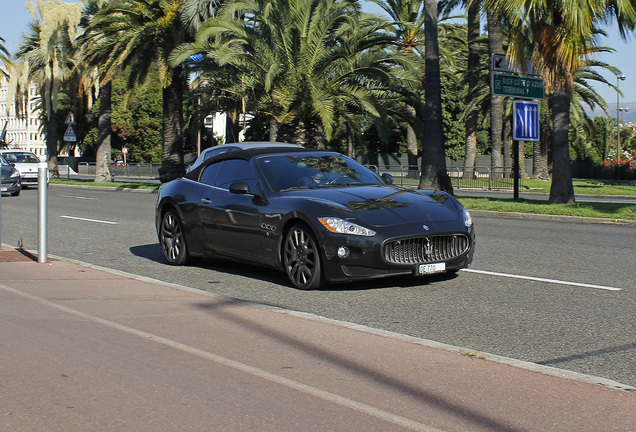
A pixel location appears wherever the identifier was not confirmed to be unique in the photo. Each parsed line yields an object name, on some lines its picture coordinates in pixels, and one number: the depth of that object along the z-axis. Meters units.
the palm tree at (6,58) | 48.56
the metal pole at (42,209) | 9.77
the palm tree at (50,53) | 41.47
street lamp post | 56.75
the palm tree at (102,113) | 40.03
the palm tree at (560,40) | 19.61
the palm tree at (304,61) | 26.22
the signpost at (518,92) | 22.53
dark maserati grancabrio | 7.98
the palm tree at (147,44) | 31.53
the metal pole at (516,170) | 23.02
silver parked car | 34.41
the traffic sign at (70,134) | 41.14
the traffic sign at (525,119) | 22.55
